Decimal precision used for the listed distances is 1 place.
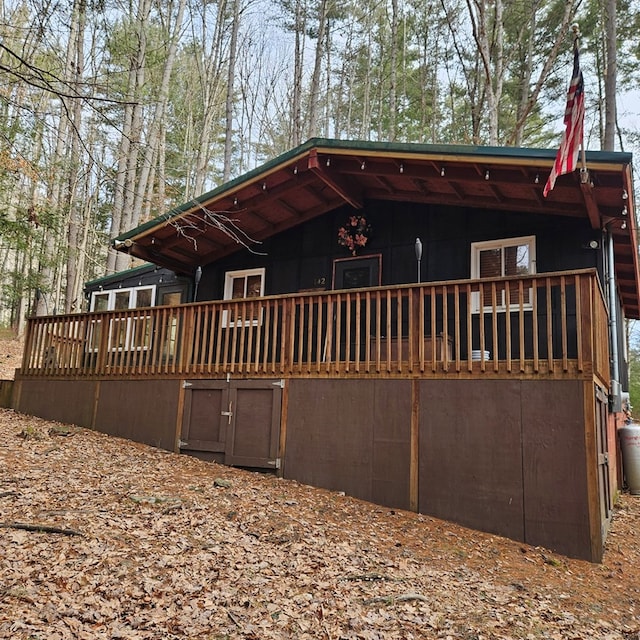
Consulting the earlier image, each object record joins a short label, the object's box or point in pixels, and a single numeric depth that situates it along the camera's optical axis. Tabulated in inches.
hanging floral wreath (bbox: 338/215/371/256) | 340.2
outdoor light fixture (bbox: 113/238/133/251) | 351.9
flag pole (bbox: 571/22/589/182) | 212.8
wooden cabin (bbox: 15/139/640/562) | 194.1
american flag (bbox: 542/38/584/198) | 210.4
